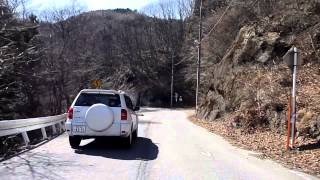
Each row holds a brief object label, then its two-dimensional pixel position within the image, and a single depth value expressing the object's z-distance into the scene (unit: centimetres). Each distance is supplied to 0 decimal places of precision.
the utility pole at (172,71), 6657
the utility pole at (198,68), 3285
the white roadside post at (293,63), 1036
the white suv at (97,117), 998
